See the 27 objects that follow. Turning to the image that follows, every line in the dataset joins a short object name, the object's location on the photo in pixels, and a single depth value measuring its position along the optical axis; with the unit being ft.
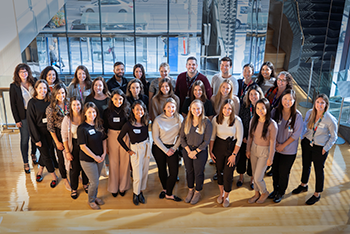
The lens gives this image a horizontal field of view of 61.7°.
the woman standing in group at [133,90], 13.10
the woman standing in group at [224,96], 13.18
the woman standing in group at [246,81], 14.37
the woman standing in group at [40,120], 13.11
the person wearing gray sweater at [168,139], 12.44
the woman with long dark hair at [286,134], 12.08
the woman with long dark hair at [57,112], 12.51
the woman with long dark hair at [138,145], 12.12
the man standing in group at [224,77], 14.60
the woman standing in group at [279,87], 13.65
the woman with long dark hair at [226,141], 12.00
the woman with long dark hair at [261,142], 11.82
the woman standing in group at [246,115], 12.71
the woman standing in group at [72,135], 11.92
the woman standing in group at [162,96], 13.38
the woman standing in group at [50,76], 14.38
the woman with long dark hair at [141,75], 15.05
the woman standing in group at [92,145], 11.55
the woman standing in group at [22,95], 14.35
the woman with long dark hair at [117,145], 12.42
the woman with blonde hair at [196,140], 12.01
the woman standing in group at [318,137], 12.19
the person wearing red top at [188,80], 14.90
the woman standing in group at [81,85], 14.42
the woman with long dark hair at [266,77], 14.73
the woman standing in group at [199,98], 13.19
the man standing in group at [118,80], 15.01
